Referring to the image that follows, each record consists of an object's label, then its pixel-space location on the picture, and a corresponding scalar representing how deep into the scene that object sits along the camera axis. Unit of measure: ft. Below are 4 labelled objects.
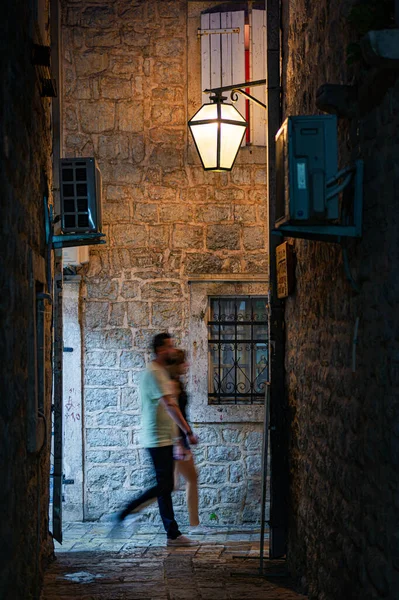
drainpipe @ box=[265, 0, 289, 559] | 21.79
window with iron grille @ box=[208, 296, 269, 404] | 30.58
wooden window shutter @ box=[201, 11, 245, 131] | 30.19
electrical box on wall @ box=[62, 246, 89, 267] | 29.06
